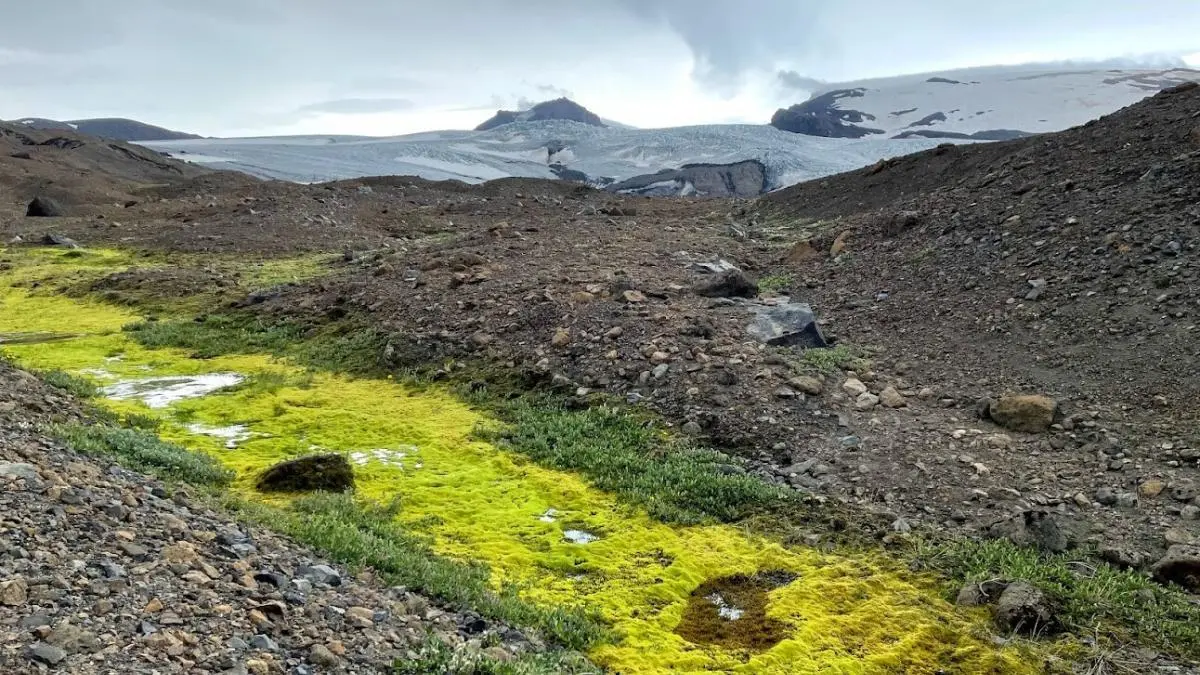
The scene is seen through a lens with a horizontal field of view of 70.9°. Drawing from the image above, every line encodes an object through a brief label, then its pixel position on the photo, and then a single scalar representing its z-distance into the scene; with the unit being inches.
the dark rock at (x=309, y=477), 277.7
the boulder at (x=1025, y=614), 206.2
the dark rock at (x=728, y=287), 511.5
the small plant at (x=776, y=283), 573.0
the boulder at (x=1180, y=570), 223.0
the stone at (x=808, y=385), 362.9
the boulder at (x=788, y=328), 426.0
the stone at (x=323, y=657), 156.5
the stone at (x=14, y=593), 142.4
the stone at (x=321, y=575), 195.2
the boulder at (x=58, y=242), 1000.2
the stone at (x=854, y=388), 365.1
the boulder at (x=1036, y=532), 242.1
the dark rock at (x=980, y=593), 218.8
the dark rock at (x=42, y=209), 1375.5
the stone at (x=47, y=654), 129.6
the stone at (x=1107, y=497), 264.4
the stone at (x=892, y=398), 352.8
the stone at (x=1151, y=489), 264.8
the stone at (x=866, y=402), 351.3
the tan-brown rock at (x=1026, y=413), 318.7
